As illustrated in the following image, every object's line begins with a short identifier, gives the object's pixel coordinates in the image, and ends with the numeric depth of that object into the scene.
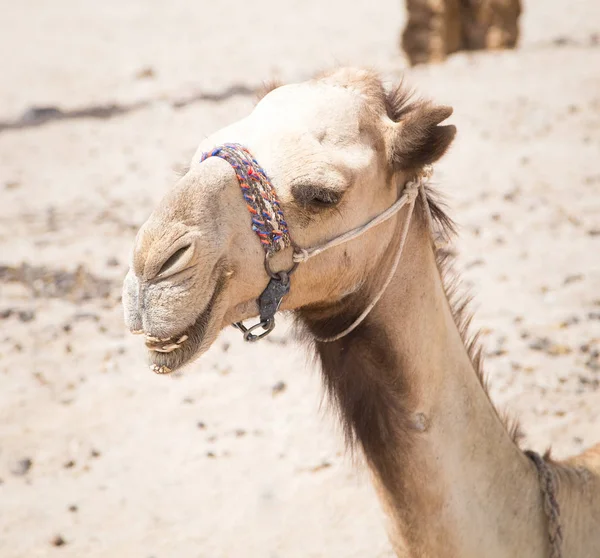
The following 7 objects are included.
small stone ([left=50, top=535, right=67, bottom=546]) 7.59
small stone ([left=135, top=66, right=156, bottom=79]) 28.80
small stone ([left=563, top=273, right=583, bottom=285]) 11.35
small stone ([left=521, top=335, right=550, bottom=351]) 9.86
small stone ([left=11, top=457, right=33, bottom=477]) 8.59
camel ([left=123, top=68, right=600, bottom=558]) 4.07
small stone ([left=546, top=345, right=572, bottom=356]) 9.70
